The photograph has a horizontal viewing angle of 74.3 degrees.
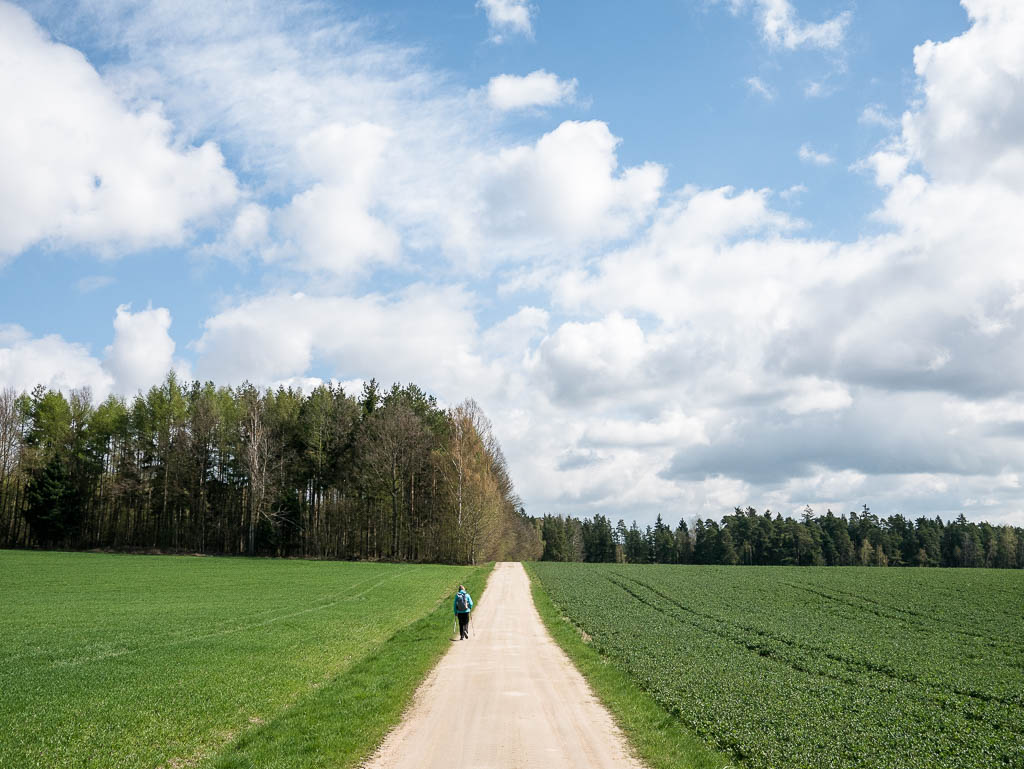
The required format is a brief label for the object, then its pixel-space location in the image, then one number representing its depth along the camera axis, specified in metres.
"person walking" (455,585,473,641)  26.00
